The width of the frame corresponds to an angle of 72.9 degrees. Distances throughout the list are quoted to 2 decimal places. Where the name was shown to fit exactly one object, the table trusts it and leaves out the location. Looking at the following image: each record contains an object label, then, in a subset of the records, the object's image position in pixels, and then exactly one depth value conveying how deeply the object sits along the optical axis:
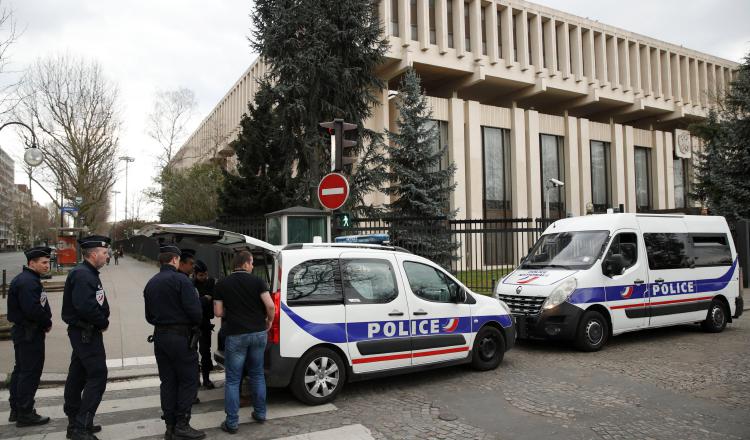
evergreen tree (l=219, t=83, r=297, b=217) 18.61
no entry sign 8.11
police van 7.91
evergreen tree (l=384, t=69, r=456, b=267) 21.20
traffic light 8.14
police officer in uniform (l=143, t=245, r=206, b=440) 4.58
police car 5.43
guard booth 9.45
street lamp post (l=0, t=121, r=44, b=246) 13.02
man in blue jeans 4.85
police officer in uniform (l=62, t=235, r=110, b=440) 4.54
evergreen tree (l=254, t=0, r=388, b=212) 17.50
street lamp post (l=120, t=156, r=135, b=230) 47.91
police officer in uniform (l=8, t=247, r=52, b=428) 5.04
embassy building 29.22
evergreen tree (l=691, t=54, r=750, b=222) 20.92
